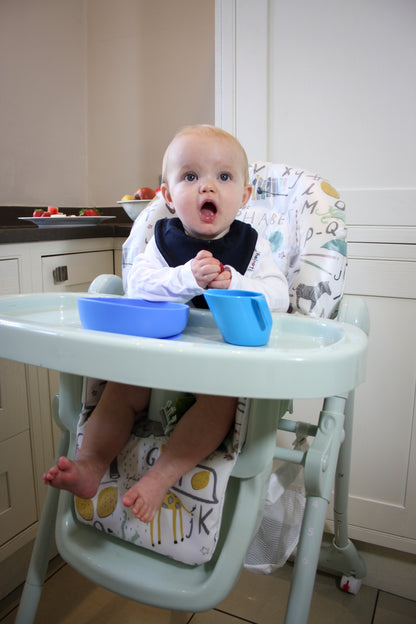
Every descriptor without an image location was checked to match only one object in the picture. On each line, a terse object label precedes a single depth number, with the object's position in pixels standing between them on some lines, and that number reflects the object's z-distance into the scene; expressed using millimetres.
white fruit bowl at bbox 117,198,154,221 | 1521
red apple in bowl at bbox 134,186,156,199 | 1589
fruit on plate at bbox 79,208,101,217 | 1713
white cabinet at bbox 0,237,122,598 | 1278
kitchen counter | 1259
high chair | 518
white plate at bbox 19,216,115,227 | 1498
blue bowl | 641
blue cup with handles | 608
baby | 738
